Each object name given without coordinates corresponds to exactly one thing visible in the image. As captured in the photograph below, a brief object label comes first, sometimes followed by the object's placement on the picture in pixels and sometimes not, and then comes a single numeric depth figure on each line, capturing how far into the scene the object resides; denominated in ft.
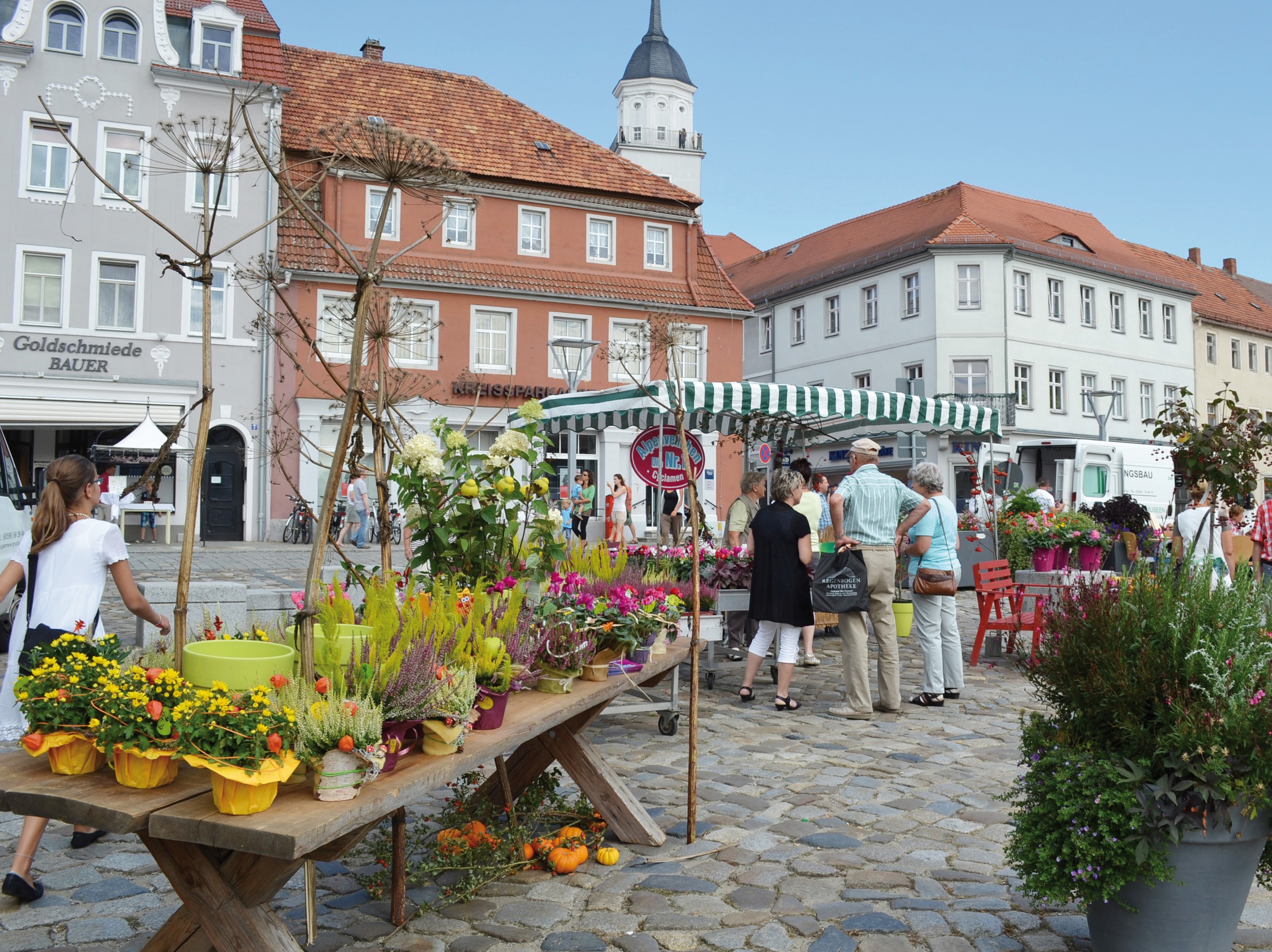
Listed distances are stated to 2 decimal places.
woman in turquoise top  25.46
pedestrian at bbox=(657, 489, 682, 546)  42.49
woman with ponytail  13.94
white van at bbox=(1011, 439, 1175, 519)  77.20
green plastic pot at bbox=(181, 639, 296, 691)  8.41
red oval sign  31.73
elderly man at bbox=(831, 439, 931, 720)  24.66
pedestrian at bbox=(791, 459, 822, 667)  31.37
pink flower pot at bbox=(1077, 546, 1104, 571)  39.27
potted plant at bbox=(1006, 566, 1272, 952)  9.75
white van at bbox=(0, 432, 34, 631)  29.40
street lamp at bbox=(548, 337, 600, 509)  62.69
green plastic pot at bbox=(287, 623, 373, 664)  9.23
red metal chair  31.24
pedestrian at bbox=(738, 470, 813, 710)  24.18
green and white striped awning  33.45
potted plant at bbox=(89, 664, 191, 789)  7.68
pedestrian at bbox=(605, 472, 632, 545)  51.34
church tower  167.43
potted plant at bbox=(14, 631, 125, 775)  8.02
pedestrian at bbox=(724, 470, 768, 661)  31.14
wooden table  7.30
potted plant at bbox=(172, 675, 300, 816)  7.41
